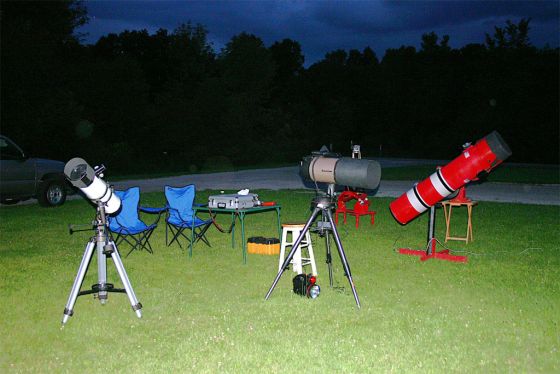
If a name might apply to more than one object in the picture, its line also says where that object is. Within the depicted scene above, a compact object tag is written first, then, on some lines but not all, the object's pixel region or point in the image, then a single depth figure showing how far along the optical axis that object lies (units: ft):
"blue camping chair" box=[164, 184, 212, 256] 28.99
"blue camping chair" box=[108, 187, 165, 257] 28.81
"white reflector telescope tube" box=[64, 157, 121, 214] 16.56
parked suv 42.32
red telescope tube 23.47
